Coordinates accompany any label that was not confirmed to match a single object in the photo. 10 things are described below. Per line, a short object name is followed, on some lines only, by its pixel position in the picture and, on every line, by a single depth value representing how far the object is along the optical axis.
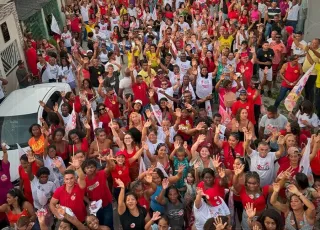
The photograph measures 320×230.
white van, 8.16
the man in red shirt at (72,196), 5.77
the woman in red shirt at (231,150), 6.62
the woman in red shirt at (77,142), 7.15
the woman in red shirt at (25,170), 6.50
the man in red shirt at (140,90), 8.97
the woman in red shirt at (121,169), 6.32
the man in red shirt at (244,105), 7.89
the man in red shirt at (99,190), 5.99
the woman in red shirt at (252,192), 5.59
